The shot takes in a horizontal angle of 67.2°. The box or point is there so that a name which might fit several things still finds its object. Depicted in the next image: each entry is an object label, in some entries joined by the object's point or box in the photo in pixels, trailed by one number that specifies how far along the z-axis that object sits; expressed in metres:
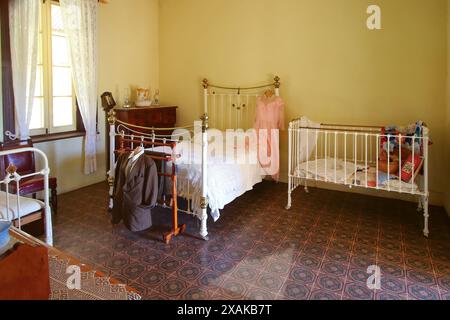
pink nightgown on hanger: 4.68
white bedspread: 3.21
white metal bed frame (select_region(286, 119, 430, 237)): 3.34
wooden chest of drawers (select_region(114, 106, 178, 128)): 4.80
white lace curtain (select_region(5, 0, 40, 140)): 3.66
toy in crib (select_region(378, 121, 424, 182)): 3.27
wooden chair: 3.40
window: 4.14
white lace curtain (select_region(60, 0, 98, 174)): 4.25
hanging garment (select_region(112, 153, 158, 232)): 2.84
